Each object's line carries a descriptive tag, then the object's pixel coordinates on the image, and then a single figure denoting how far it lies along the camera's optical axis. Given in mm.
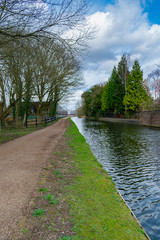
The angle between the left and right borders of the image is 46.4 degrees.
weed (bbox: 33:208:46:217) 2982
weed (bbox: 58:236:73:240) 2486
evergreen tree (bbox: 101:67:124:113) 45656
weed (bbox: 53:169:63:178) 5047
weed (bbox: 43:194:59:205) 3455
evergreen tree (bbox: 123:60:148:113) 37588
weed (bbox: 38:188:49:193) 3877
